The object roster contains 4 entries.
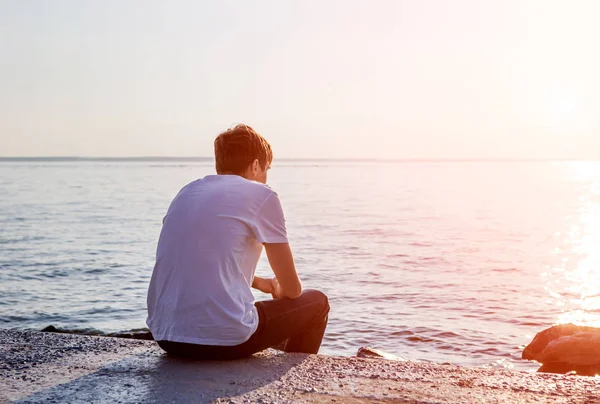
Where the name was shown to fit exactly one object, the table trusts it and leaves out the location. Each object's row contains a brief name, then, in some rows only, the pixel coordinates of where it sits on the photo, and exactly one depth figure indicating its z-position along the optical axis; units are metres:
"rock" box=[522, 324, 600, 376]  7.50
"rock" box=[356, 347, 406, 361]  7.04
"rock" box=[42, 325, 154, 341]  8.90
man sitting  4.20
